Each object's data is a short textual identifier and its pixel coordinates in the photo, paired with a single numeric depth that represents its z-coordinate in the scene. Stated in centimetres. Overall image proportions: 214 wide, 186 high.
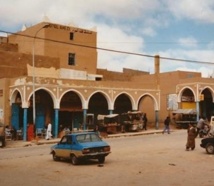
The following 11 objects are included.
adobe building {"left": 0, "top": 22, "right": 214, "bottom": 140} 3775
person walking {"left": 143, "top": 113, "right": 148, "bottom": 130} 4141
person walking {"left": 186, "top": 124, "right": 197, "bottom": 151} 2352
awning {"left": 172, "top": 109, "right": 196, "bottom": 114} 4394
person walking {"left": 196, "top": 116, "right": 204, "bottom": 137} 3113
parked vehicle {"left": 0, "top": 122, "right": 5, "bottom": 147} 3130
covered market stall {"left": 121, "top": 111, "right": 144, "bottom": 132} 3966
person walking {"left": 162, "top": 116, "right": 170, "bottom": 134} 3709
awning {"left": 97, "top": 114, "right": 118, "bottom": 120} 3903
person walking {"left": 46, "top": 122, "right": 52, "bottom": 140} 3527
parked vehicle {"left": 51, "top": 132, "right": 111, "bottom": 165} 1891
